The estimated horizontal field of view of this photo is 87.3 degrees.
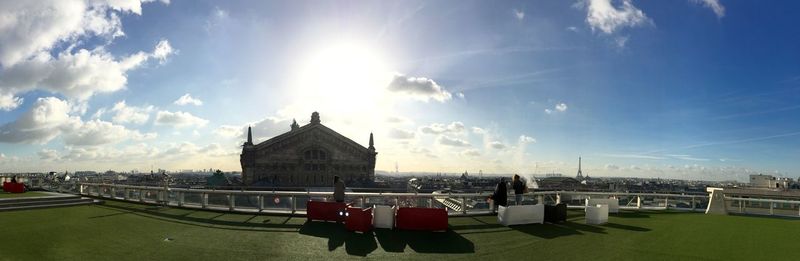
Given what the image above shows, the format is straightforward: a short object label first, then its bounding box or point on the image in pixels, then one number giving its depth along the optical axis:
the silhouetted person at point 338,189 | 15.50
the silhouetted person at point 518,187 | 18.19
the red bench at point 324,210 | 15.21
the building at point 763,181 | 78.24
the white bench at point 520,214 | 15.09
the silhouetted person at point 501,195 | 16.42
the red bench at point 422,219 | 13.57
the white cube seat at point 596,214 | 15.98
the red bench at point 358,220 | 13.45
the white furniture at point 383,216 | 13.93
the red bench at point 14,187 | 28.30
